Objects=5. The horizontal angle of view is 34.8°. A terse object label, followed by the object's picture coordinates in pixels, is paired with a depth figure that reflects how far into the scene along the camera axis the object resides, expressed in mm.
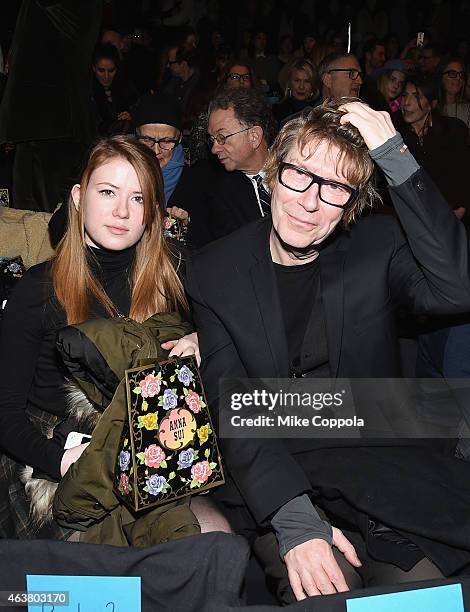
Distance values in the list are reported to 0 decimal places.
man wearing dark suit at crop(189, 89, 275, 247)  3363
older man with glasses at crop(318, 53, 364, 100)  4414
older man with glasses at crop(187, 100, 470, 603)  1552
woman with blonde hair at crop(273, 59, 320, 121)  5293
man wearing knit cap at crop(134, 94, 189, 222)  3381
